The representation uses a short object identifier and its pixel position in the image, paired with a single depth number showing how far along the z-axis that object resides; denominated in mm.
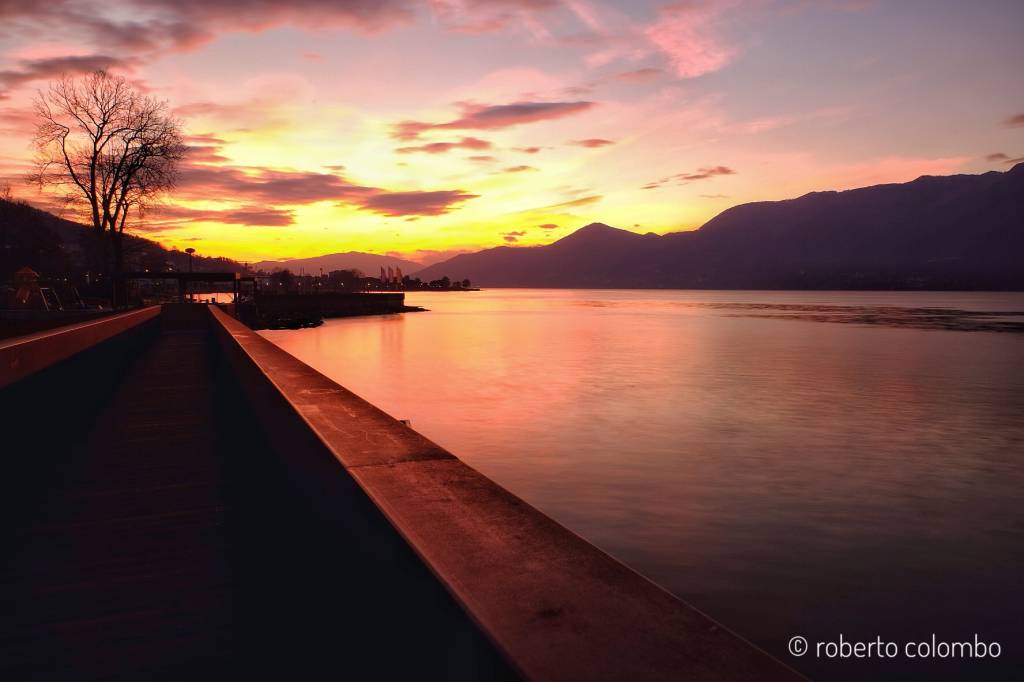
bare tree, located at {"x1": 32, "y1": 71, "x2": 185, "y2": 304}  38500
